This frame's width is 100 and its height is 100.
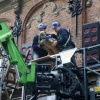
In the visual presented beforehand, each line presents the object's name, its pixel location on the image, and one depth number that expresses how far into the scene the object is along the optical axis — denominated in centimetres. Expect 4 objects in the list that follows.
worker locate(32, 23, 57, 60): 930
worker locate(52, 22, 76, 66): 864
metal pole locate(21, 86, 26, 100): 827
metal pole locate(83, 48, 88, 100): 775
